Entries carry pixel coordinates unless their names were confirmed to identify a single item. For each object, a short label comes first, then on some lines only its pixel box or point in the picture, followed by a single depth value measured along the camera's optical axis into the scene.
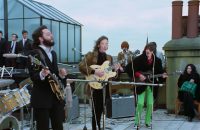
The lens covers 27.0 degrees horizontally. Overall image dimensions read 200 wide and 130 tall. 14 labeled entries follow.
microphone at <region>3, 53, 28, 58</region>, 5.32
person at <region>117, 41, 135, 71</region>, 9.62
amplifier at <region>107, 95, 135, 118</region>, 9.88
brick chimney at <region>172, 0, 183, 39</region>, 10.79
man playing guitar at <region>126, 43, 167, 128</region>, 8.31
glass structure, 19.78
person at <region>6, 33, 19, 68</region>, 11.81
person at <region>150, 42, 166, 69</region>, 11.68
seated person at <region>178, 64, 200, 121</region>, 9.78
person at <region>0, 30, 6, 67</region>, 11.71
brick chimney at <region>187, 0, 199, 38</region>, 10.65
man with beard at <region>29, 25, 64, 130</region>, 5.10
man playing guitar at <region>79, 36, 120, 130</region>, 7.27
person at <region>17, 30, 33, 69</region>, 11.47
